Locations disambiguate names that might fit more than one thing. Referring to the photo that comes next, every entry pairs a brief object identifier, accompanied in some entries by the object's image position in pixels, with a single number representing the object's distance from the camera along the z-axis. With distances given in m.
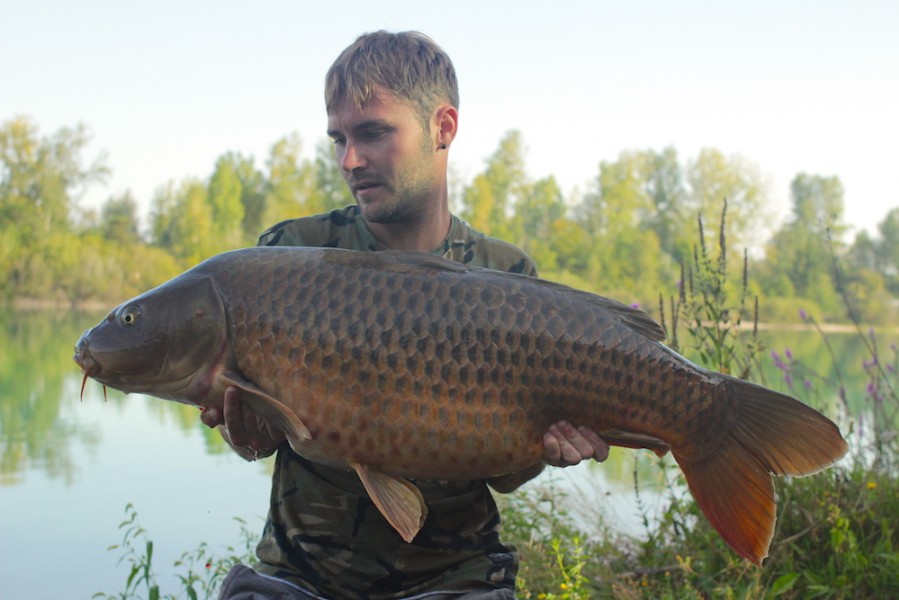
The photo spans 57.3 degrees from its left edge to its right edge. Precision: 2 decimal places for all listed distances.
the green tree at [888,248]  36.06
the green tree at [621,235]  33.31
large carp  1.66
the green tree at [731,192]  32.75
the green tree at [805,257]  27.45
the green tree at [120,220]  35.69
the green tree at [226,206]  34.00
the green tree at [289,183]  33.53
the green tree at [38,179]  28.88
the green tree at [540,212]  34.56
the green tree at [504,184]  31.73
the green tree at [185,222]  32.47
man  1.88
